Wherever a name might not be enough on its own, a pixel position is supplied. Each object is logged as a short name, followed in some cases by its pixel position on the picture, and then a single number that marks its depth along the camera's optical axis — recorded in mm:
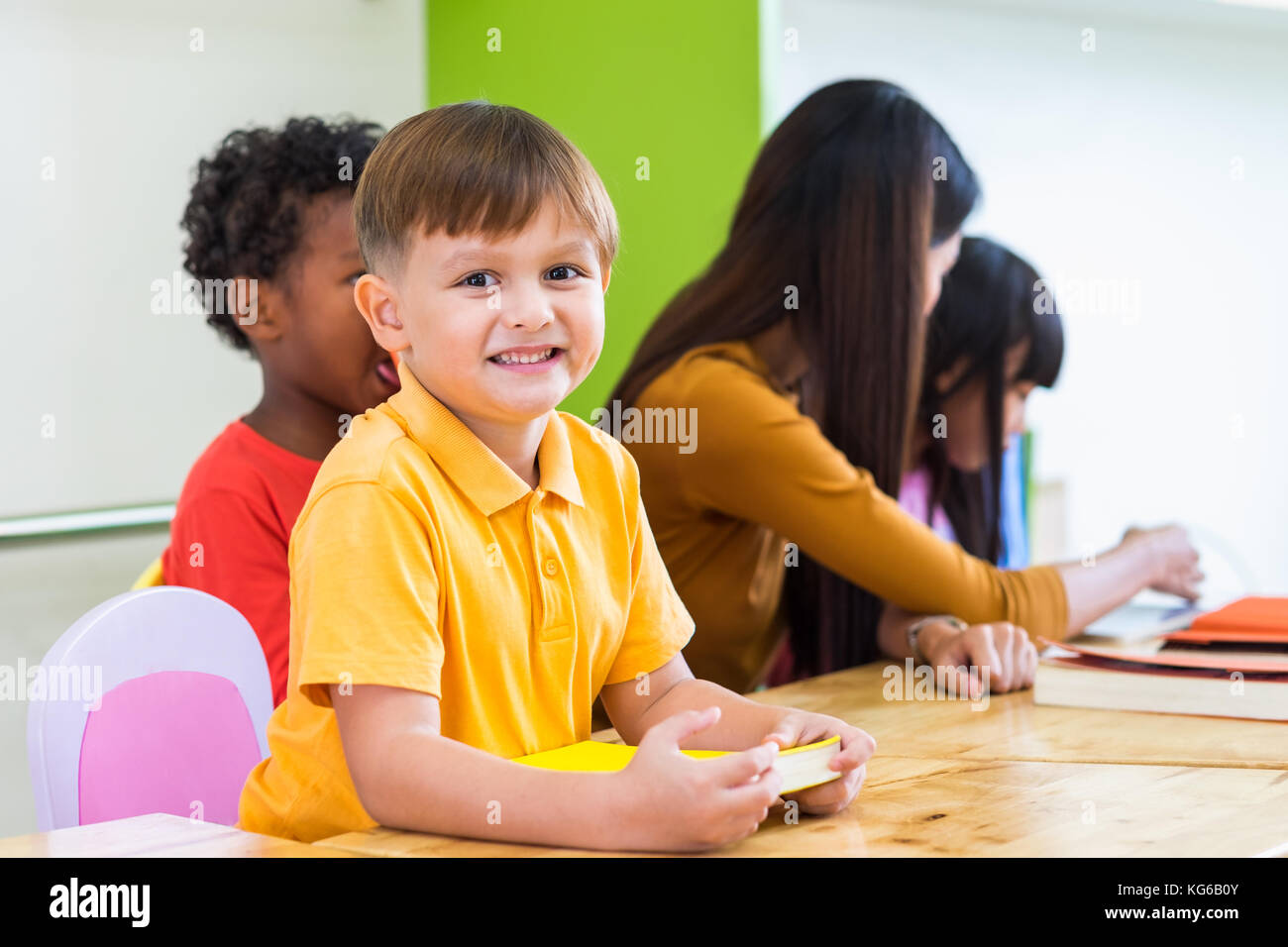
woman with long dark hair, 1508
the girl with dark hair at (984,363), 1918
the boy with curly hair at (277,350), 1368
